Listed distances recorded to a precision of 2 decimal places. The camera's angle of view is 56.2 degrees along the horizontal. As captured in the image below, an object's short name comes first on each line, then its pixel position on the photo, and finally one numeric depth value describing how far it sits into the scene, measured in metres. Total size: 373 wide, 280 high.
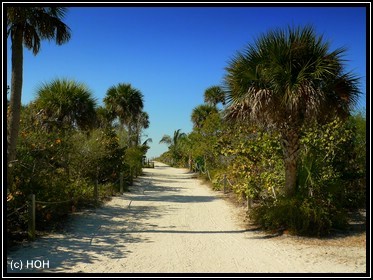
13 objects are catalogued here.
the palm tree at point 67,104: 15.95
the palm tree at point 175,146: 57.16
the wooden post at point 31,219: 7.61
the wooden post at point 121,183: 16.68
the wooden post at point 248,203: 11.73
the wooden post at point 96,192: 12.84
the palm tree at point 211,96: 37.12
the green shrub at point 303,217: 8.09
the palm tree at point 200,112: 38.43
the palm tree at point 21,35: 8.27
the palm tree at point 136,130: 33.22
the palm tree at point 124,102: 30.34
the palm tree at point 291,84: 8.05
